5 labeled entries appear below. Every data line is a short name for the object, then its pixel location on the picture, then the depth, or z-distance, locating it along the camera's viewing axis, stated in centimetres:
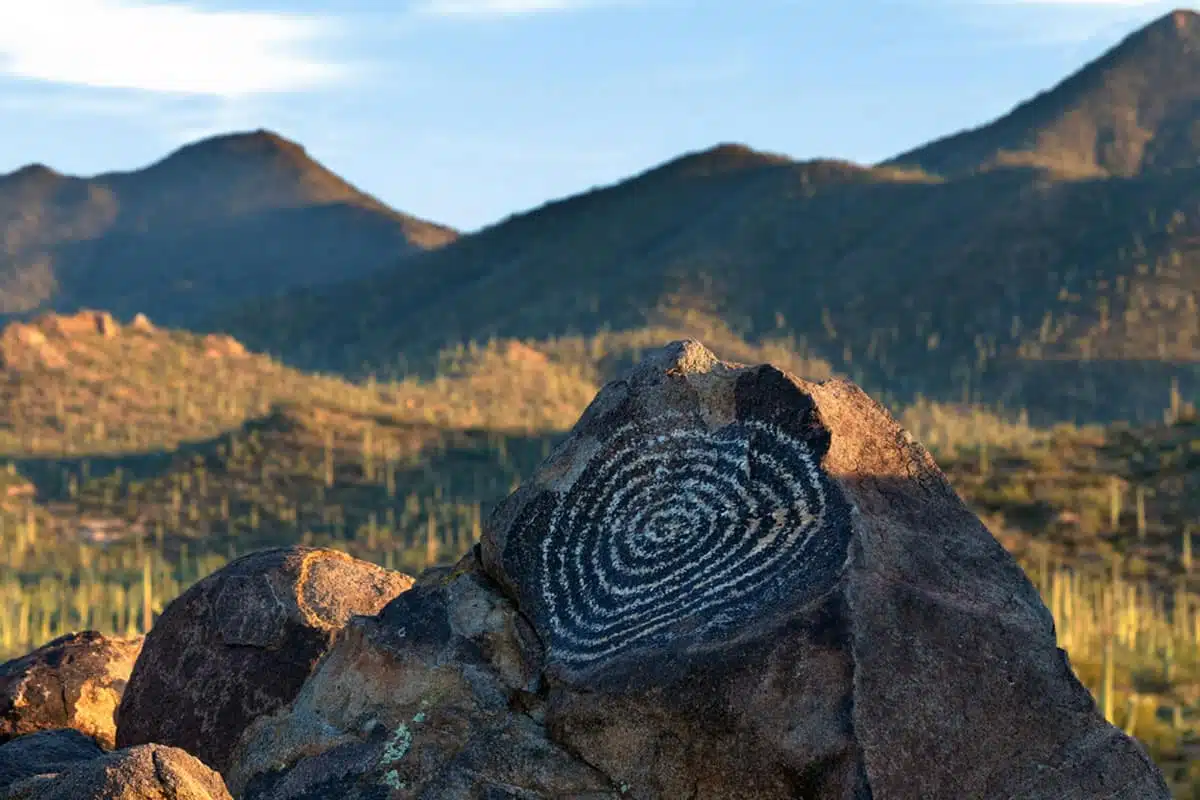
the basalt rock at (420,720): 739
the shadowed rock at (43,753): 837
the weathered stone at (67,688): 1082
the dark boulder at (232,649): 973
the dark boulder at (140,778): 625
